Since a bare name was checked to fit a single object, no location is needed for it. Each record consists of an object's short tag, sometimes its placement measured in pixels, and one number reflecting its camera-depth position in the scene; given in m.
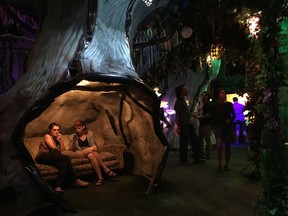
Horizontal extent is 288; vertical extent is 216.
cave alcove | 3.95
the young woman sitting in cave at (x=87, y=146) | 5.27
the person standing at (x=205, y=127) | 6.75
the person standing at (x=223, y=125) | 5.49
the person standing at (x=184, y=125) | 6.38
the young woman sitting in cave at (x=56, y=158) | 4.71
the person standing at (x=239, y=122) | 9.64
